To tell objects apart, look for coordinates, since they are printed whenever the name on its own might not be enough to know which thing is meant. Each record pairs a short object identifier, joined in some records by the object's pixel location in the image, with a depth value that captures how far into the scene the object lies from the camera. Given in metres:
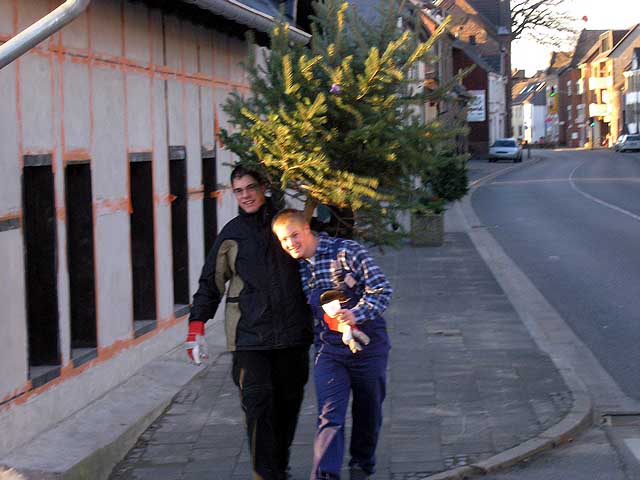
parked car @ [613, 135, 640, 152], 83.19
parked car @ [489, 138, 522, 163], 68.12
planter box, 20.53
